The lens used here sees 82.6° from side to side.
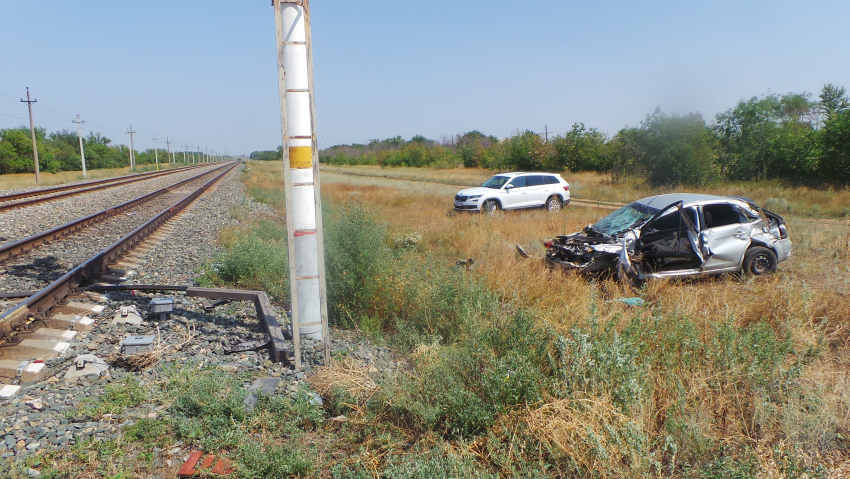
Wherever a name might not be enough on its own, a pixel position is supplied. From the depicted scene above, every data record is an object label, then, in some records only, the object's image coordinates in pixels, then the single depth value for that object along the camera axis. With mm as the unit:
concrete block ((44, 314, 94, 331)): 5824
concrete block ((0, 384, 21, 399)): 4188
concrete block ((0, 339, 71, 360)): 4956
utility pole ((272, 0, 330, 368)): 4836
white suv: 19359
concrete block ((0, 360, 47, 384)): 4516
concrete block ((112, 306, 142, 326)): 6004
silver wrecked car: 8133
